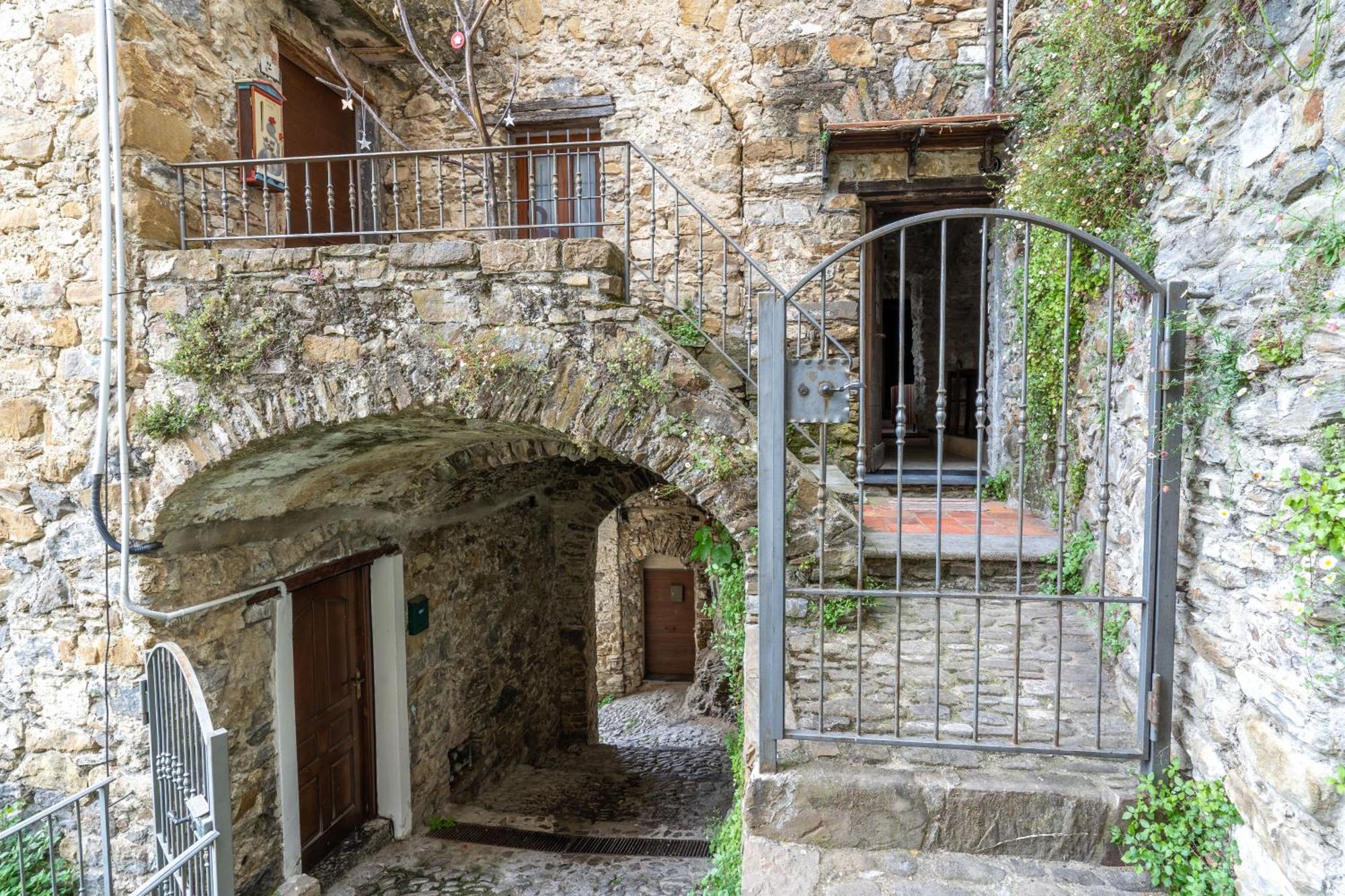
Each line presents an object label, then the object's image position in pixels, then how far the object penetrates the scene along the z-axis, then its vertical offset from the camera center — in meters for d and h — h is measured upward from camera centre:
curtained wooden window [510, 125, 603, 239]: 5.75 +1.91
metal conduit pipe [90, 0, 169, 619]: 3.31 +0.76
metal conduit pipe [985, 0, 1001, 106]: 4.98 +2.52
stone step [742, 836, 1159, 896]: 1.97 -1.30
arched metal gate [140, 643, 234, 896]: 2.89 -1.61
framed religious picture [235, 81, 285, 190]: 3.98 +1.64
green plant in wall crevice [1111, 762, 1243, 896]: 1.88 -1.16
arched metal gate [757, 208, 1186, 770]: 2.09 -0.57
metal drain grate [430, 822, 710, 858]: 5.35 -3.25
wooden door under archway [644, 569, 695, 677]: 11.91 -3.55
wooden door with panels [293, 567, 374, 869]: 4.79 -2.07
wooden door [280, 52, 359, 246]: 4.86 +1.97
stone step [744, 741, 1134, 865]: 2.05 -1.15
